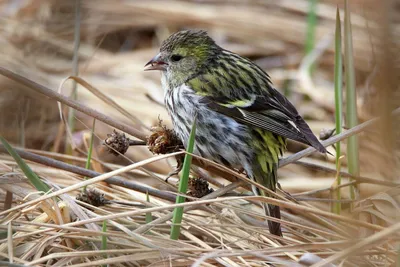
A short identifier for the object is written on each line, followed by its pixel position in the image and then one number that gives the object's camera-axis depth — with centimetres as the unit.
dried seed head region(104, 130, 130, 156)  557
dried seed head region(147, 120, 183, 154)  567
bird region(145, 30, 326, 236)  631
